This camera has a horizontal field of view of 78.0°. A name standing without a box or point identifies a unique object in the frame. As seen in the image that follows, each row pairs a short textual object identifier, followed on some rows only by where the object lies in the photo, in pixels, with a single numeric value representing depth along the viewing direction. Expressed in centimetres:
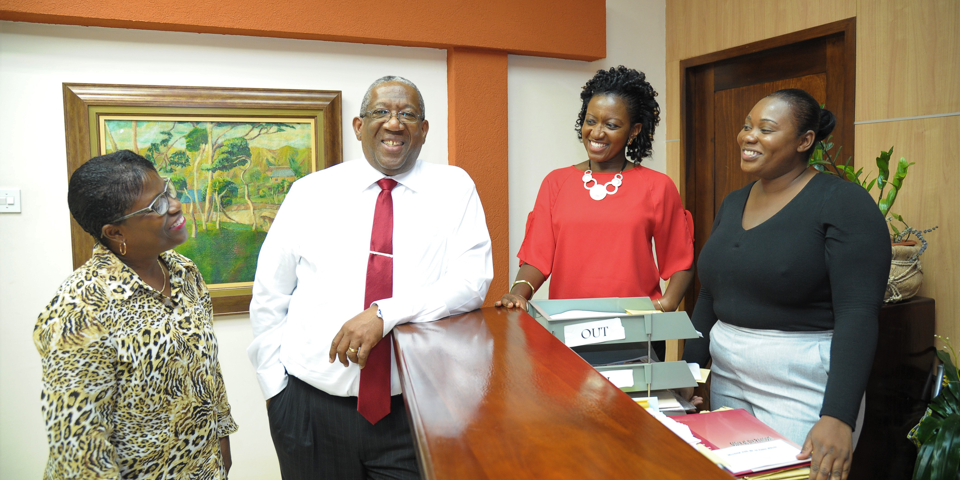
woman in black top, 137
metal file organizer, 136
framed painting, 290
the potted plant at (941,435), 213
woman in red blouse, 206
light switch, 278
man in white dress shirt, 154
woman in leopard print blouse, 121
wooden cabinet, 240
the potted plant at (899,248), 245
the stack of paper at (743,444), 108
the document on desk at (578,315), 140
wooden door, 304
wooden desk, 66
